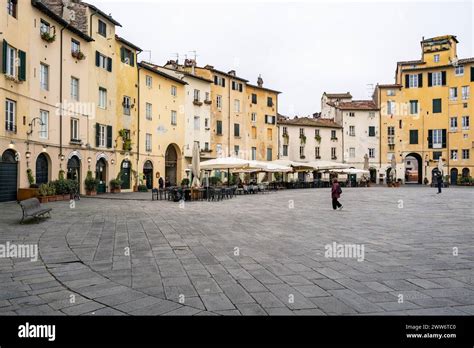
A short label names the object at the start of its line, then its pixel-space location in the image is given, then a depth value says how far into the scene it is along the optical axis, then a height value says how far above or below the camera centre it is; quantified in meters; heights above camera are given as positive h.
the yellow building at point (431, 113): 48.31 +9.29
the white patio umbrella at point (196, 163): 20.97 +0.92
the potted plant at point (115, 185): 29.56 -0.53
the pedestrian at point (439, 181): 28.11 -0.34
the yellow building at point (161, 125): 34.00 +5.54
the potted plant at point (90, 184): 26.27 -0.39
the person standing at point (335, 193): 15.73 -0.70
